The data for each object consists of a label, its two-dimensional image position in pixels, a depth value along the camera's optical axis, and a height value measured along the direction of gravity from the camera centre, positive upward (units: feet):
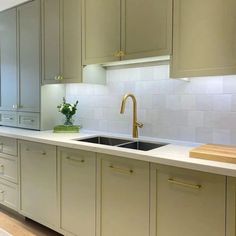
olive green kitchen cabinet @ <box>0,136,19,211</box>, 8.27 -2.31
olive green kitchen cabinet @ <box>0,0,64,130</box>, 8.74 +1.31
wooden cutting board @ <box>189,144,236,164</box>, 4.46 -0.85
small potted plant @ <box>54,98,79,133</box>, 8.36 -0.28
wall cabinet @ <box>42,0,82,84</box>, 7.59 +2.25
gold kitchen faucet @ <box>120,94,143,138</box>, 7.29 -0.39
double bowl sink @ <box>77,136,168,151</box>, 6.91 -1.03
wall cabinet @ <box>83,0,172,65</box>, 5.85 +2.13
